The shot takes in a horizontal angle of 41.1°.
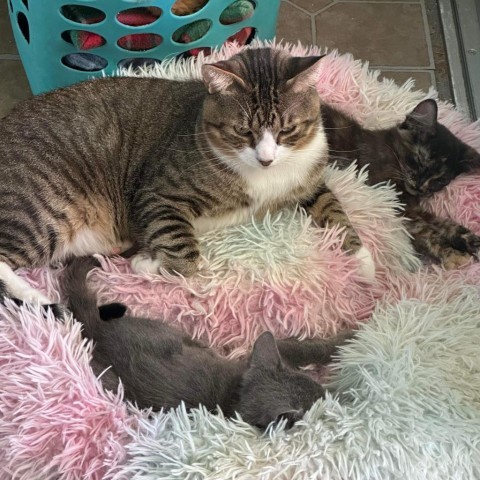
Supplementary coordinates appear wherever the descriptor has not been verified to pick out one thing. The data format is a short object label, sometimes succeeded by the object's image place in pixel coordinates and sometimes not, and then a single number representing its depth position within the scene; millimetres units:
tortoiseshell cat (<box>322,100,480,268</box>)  1543
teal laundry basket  1653
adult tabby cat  1280
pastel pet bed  984
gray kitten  1065
